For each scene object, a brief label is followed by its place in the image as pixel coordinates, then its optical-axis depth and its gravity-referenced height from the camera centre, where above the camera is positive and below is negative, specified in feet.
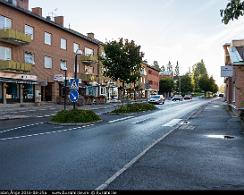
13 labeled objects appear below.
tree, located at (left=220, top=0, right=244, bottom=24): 11.57 +4.23
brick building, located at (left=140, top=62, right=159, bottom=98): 189.86 +11.02
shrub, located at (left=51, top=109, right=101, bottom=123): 40.62 -4.64
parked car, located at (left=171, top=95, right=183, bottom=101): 153.28 -4.28
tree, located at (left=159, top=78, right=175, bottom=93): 229.80 +5.88
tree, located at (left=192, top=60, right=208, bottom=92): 343.66 +36.75
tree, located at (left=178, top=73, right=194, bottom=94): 252.98 +8.76
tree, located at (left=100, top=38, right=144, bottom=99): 69.17 +9.49
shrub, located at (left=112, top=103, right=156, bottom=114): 60.94 -4.72
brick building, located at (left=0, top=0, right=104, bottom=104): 73.74 +14.50
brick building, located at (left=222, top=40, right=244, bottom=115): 48.27 +4.88
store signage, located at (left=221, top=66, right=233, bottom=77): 62.66 +5.86
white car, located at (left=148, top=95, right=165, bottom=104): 105.86 -3.52
